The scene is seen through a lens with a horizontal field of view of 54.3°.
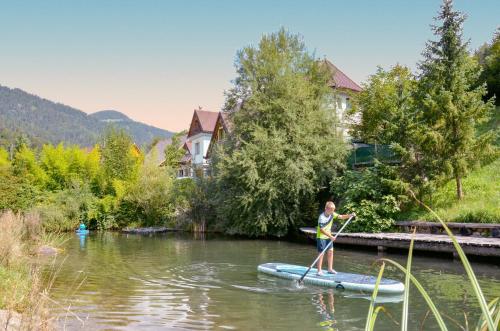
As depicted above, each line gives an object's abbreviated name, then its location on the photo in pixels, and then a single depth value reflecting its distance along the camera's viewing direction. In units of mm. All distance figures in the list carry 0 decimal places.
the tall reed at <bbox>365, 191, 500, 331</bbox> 1624
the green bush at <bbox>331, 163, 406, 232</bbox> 21453
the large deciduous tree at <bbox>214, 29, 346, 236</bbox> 25484
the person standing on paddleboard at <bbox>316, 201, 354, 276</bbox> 12953
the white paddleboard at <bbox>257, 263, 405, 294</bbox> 10969
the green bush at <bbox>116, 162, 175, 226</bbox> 36500
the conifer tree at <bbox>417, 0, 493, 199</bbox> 20297
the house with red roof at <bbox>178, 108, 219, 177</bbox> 47812
